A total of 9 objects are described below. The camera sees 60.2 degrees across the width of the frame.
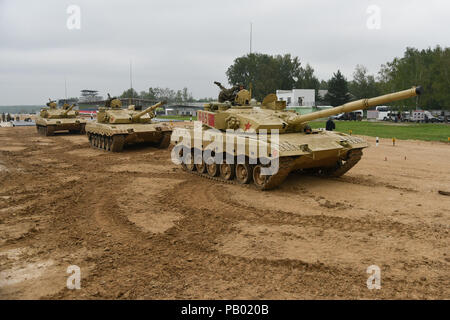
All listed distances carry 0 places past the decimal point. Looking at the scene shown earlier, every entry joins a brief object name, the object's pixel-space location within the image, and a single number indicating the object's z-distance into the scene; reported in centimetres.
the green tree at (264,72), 7375
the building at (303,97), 5804
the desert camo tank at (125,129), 1873
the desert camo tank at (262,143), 1005
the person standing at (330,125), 2034
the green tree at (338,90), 5697
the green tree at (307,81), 7543
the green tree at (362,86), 7300
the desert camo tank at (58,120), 2869
